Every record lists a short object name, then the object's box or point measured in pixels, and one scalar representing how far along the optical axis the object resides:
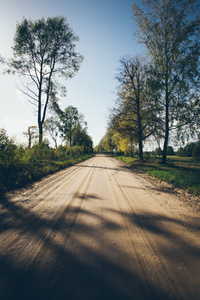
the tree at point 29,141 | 13.63
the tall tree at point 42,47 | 14.24
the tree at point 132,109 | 17.16
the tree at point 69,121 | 42.22
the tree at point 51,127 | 56.64
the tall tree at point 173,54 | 11.03
